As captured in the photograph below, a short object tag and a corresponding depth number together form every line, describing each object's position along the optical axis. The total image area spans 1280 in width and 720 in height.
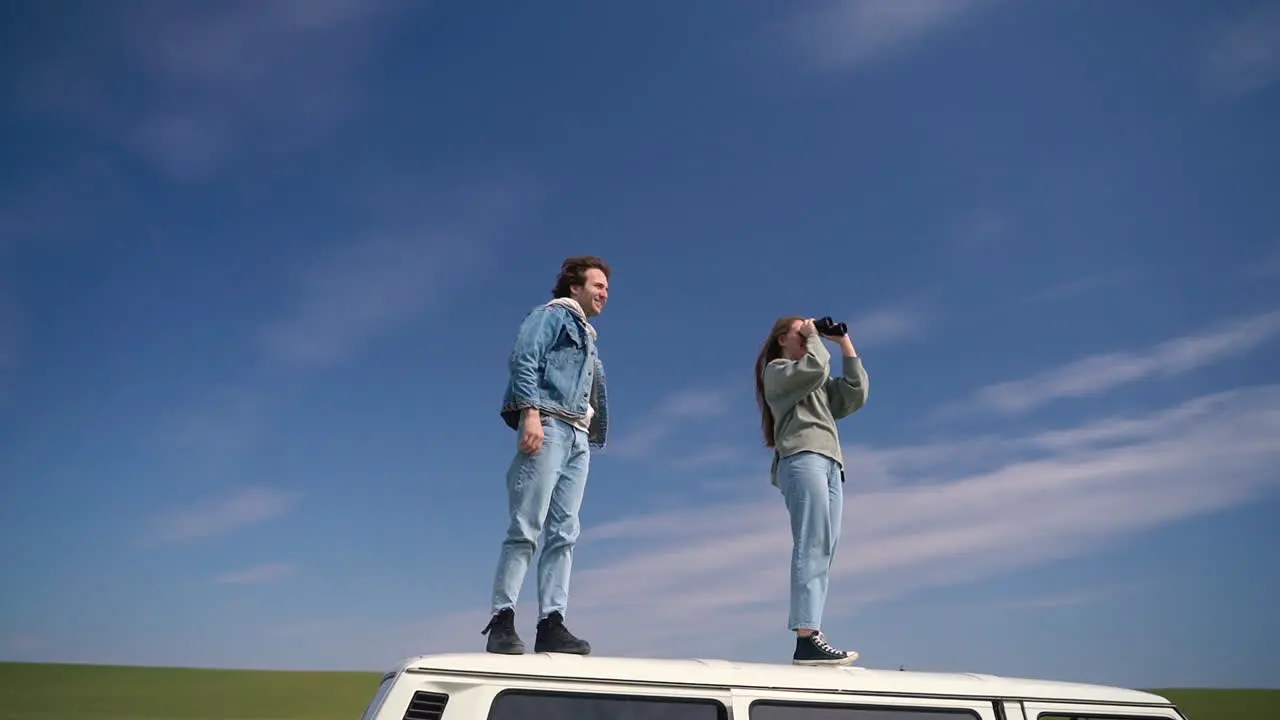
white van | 4.88
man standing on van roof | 6.60
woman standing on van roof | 7.23
